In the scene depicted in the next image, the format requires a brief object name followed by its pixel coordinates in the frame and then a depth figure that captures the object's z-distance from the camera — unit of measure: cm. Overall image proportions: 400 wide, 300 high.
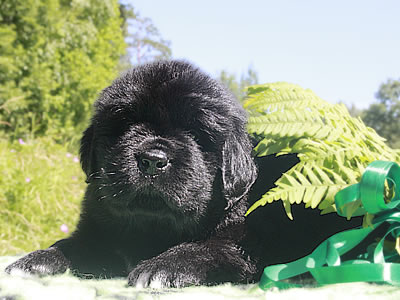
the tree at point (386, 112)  2214
